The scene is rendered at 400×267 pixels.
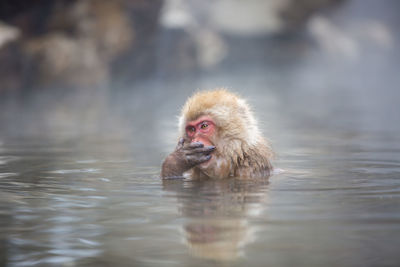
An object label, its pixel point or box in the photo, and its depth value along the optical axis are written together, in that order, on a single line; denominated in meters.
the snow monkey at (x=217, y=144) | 9.12
